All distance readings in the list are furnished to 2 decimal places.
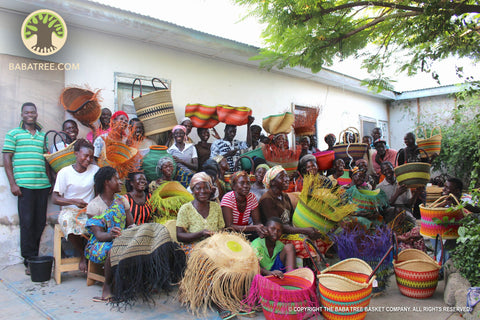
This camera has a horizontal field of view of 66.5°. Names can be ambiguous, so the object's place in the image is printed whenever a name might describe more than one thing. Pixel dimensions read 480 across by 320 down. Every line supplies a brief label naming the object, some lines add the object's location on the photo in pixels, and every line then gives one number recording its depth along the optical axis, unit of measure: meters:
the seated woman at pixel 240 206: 4.10
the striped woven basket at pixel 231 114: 6.09
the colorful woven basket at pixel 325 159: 6.33
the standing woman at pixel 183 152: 5.41
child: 3.62
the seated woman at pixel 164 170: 4.72
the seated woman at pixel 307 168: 5.15
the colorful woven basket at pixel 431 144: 7.11
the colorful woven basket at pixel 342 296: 2.89
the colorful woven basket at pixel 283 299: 2.86
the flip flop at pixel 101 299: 3.38
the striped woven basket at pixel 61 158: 4.39
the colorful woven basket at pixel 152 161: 4.99
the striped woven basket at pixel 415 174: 5.26
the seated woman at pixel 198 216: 3.72
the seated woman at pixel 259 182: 4.92
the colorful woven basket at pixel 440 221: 3.89
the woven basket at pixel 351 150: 6.66
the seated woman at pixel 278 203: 4.22
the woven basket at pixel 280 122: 6.47
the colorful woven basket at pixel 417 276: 3.66
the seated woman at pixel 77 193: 3.96
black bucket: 3.93
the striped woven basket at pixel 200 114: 6.14
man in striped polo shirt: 4.45
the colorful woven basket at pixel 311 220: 3.91
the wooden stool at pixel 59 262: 3.92
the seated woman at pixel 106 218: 3.45
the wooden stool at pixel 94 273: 3.70
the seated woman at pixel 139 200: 4.13
